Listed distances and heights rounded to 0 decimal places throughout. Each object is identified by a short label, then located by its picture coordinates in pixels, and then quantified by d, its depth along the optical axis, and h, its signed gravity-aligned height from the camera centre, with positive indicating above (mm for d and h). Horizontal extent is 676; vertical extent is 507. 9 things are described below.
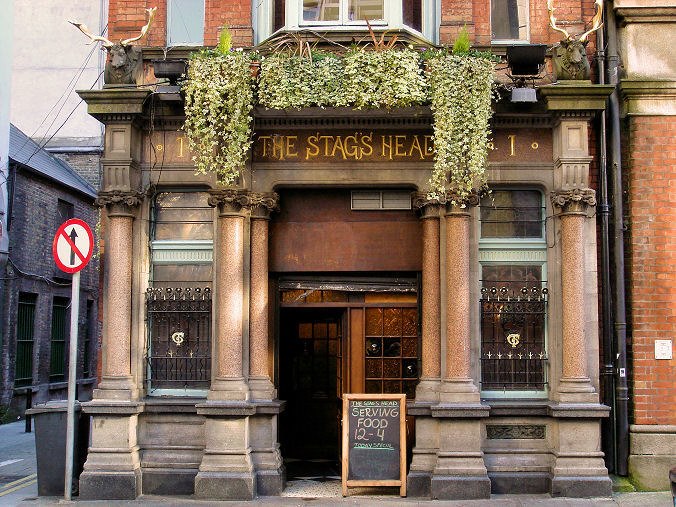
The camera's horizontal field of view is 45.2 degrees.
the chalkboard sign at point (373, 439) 10539 -1402
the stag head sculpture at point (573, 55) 10719 +3656
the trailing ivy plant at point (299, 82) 10312 +3171
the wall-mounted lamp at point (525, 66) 10609 +3521
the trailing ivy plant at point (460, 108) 10250 +2820
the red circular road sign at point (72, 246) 9938 +1044
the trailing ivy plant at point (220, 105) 10328 +2884
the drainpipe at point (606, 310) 10836 +293
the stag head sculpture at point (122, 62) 10992 +3647
